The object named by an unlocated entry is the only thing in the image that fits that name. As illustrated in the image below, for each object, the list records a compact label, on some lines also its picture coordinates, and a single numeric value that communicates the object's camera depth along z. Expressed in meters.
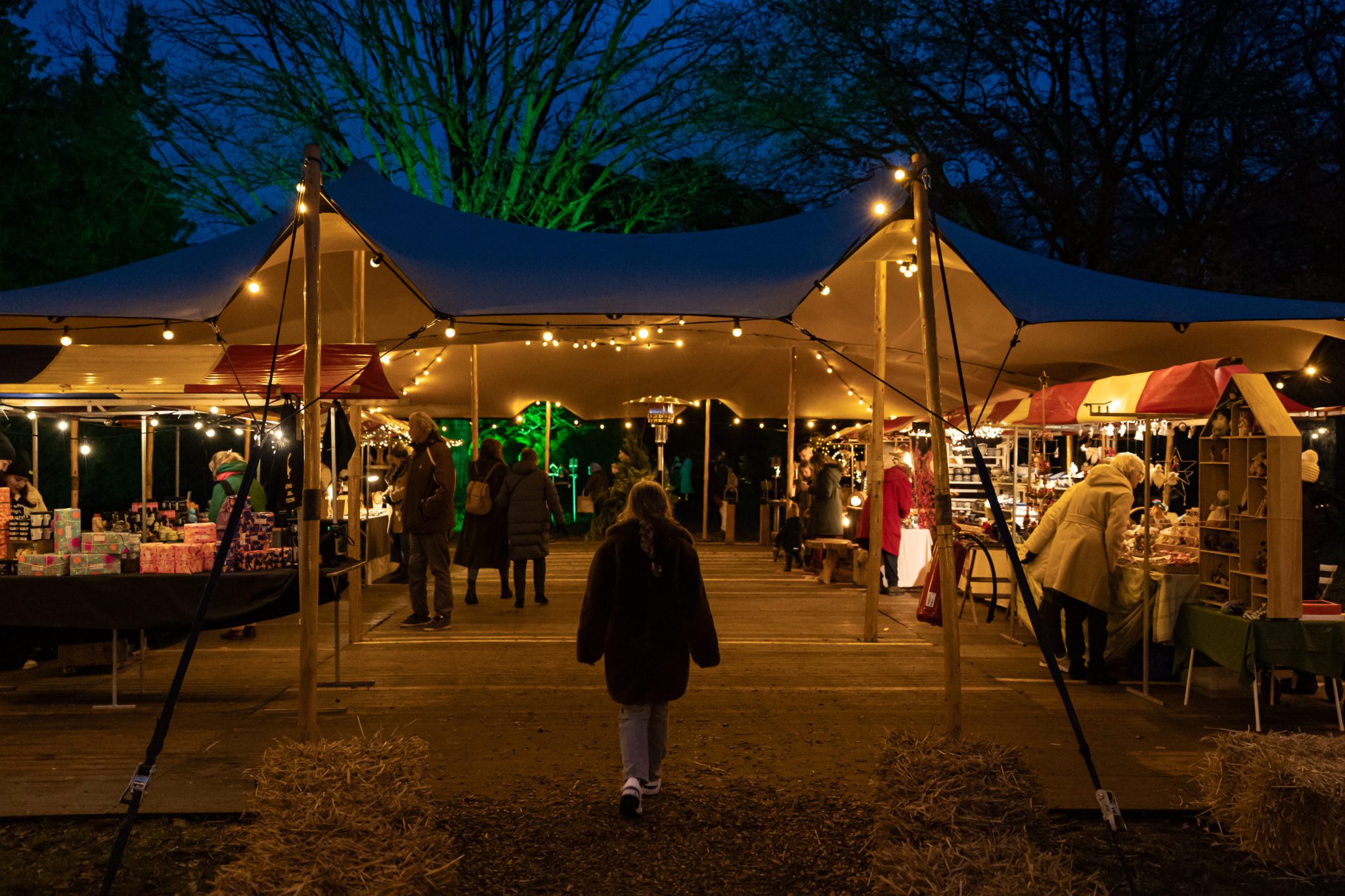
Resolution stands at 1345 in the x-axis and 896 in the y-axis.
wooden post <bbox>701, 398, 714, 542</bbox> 17.23
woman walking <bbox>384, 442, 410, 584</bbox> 11.66
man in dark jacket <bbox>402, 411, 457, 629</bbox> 8.17
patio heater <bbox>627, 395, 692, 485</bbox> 15.56
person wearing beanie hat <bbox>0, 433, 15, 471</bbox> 8.42
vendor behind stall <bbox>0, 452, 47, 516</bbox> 8.06
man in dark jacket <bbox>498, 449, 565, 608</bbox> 9.66
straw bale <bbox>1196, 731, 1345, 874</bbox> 3.78
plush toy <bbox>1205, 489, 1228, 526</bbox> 6.34
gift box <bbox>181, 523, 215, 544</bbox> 6.07
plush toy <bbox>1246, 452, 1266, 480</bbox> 6.00
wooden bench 11.95
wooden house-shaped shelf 5.68
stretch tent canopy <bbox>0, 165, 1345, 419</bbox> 6.04
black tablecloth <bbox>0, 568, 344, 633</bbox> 5.76
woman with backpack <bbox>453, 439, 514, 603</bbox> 9.73
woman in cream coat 6.79
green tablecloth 5.62
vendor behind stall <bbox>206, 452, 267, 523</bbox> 8.39
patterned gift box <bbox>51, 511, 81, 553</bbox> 5.95
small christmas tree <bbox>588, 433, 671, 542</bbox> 17.27
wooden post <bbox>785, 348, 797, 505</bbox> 11.81
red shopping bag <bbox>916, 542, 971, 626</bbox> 7.91
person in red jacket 11.27
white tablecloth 11.79
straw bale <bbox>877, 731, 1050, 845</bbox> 3.64
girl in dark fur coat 4.29
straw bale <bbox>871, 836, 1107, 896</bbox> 3.14
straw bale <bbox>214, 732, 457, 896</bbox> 3.19
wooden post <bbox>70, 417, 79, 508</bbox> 7.74
